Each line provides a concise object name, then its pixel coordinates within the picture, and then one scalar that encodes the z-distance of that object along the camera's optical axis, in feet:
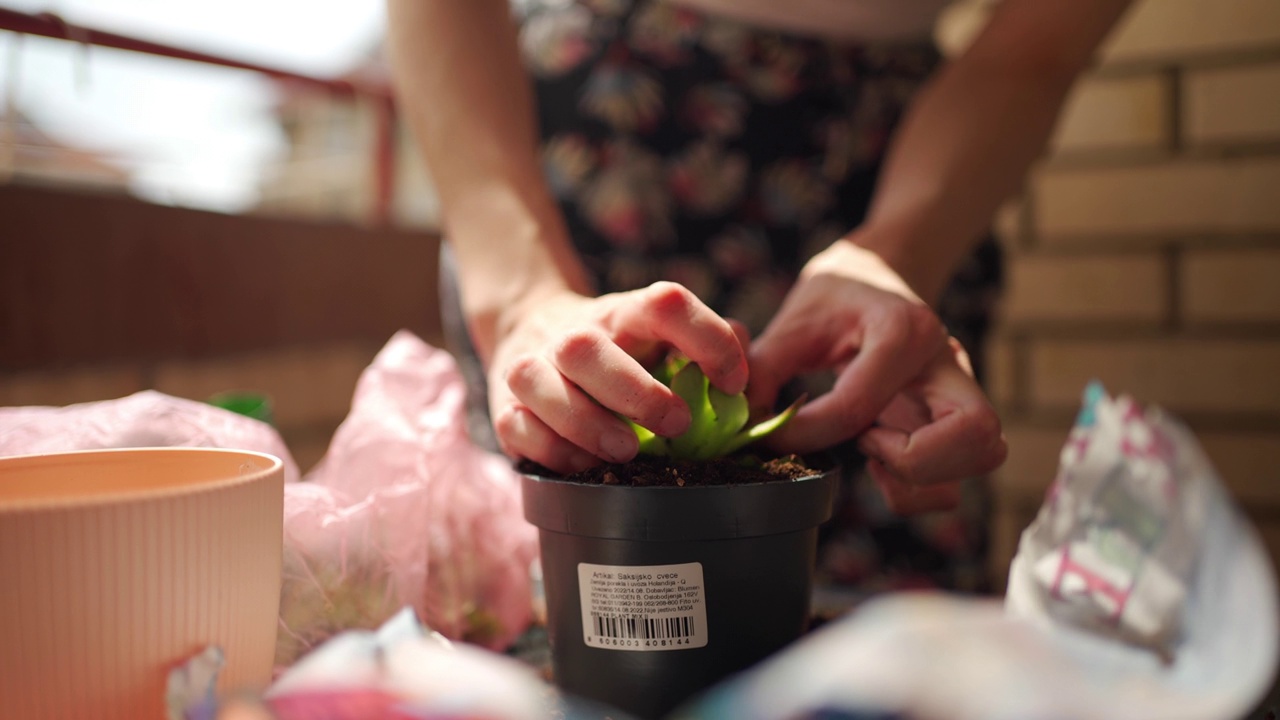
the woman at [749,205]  1.86
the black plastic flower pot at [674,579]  1.55
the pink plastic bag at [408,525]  1.70
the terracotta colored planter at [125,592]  1.07
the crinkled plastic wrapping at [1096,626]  1.00
